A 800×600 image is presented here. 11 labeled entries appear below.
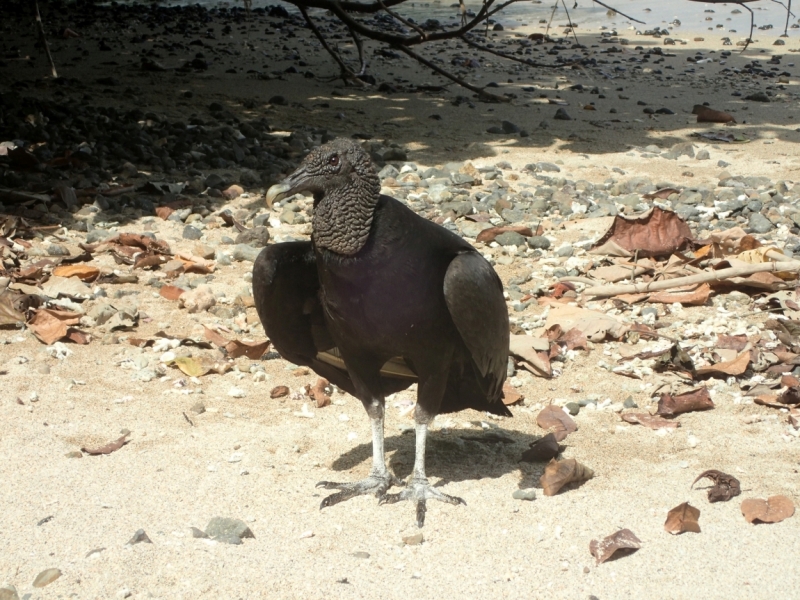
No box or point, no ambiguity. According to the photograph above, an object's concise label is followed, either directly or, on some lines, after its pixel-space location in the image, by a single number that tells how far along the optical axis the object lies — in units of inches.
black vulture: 230.7
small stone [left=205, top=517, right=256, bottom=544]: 230.4
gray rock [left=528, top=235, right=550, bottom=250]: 449.7
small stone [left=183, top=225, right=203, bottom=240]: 469.1
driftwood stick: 383.9
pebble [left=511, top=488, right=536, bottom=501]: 253.6
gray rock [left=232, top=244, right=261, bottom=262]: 444.1
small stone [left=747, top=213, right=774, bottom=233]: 451.5
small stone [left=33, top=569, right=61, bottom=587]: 208.2
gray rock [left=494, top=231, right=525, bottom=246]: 454.3
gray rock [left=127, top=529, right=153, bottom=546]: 224.8
